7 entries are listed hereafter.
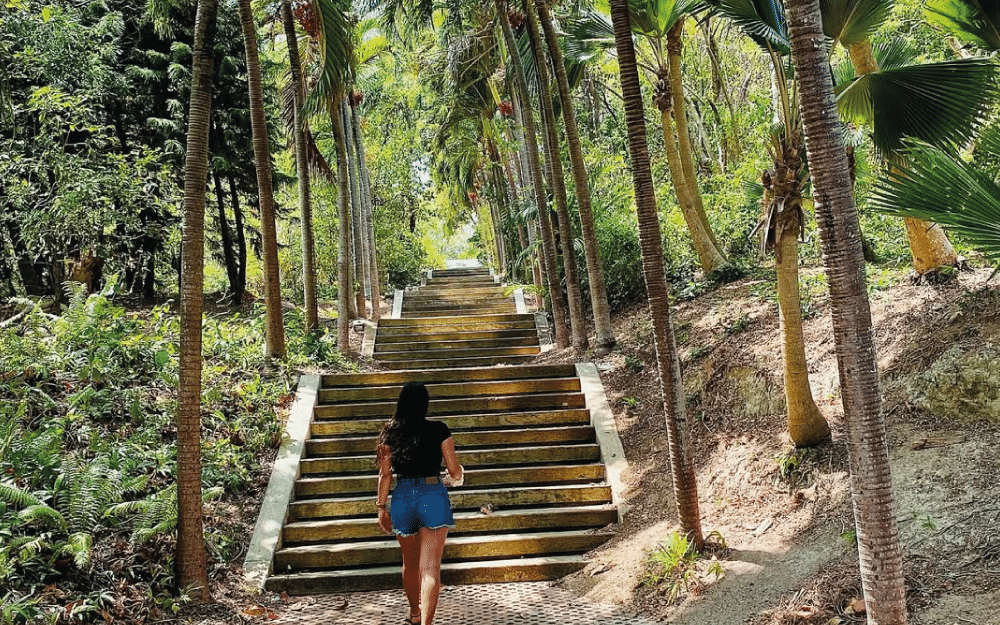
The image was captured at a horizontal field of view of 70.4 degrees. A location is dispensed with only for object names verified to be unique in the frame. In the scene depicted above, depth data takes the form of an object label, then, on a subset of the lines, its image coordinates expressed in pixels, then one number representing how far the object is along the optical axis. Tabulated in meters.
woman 4.49
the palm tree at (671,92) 8.20
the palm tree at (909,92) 5.02
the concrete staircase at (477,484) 6.38
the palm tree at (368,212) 18.22
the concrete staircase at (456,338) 12.88
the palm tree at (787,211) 5.35
